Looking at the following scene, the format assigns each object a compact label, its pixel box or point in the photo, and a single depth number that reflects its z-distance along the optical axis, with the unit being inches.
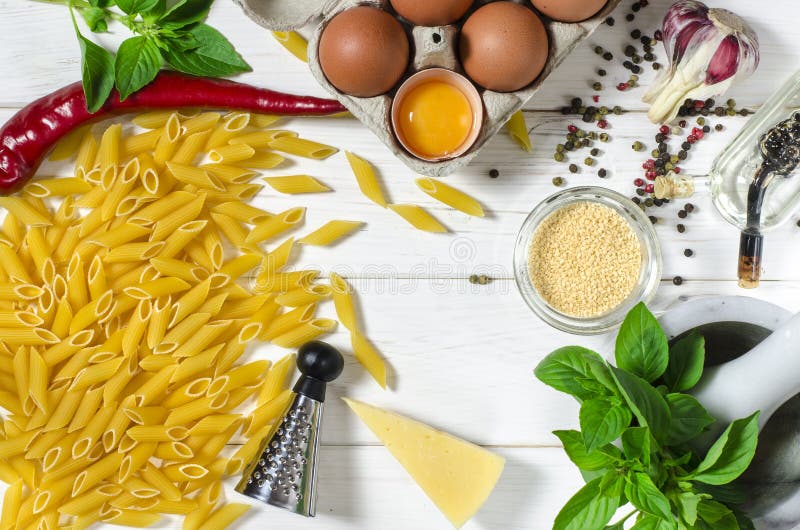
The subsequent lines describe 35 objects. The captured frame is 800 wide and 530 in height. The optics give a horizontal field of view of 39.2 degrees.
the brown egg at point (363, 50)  22.7
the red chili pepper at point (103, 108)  25.0
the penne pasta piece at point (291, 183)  25.3
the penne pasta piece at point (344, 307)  25.5
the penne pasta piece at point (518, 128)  25.4
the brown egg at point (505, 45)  22.8
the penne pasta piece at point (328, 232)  25.4
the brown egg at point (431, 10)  22.7
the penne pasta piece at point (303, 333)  25.3
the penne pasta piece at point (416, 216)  25.4
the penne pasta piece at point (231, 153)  25.0
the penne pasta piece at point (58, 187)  25.1
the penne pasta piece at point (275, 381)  25.4
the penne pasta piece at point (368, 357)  25.5
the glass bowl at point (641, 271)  24.8
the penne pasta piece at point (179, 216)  24.9
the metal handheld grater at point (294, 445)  24.8
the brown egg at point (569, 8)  22.7
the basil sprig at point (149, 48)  24.7
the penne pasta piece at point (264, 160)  25.4
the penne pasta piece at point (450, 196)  25.4
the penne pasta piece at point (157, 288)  24.8
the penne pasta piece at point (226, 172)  25.2
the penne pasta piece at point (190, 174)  24.9
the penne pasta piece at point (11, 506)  24.9
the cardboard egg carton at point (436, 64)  23.3
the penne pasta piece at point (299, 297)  25.3
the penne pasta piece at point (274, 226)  25.3
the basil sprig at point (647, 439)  20.9
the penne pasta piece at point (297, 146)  25.3
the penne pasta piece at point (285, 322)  25.3
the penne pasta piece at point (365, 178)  25.4
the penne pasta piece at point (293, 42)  25.0
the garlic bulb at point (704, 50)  24.2
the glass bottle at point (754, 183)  25.2
